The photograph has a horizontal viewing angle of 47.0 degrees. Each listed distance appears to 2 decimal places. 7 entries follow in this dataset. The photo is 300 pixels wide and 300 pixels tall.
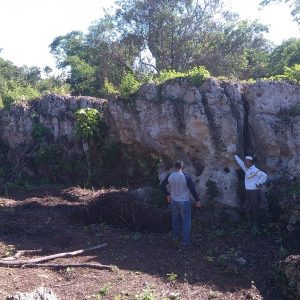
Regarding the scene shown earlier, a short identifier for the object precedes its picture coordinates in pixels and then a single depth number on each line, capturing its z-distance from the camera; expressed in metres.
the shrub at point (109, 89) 10.61
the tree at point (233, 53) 19.21
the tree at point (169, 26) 19.49
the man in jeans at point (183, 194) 6.97
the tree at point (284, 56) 17.99
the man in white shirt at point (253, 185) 7.83
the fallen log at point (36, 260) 5.99
